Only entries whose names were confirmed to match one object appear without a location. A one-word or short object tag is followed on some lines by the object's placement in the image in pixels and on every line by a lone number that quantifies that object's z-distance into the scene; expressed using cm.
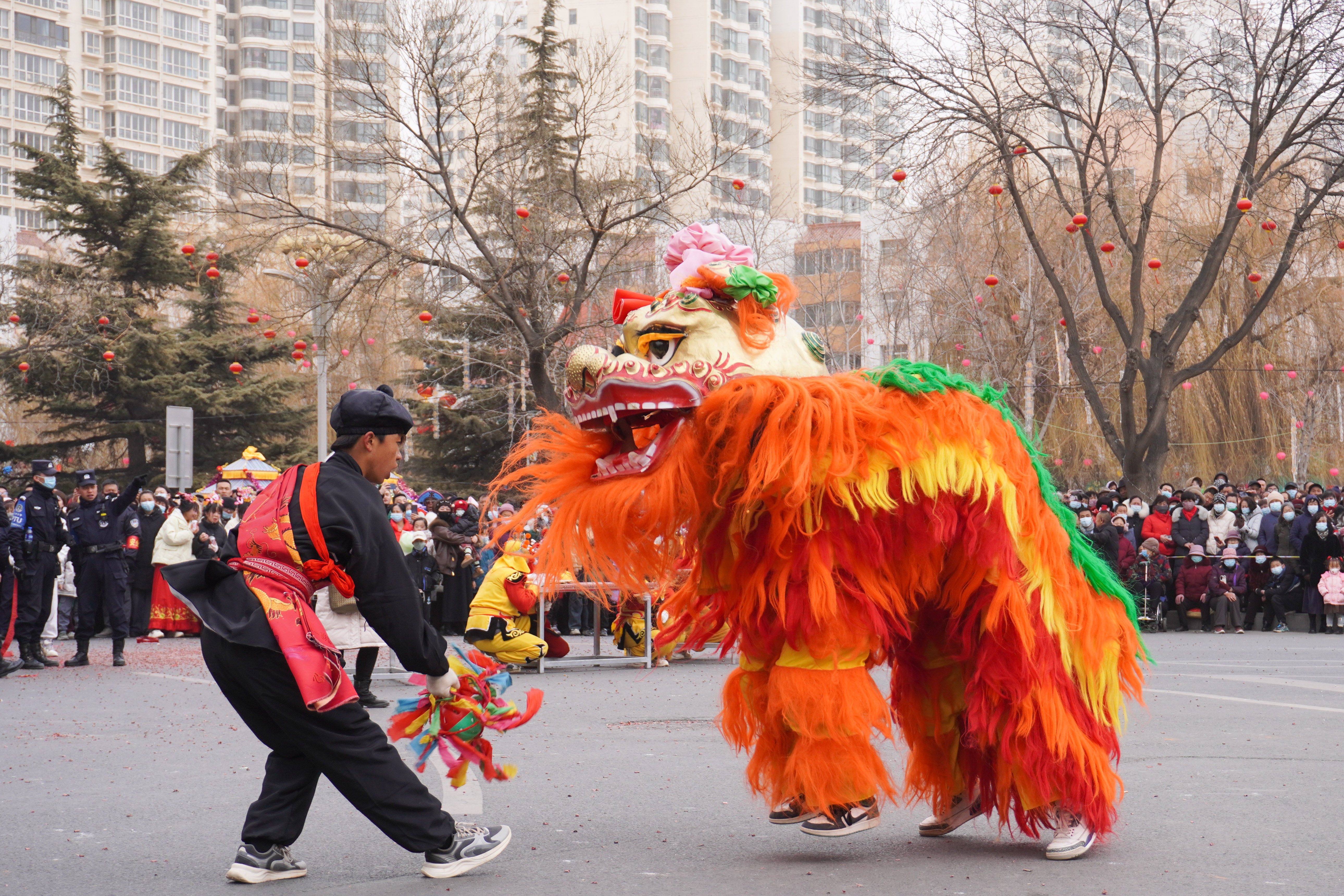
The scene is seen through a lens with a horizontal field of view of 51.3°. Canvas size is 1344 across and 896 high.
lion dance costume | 473
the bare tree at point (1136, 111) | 1809
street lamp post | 1953
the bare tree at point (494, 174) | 1927
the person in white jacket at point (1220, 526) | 1719
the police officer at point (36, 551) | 1197
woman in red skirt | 1520
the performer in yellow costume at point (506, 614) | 1162
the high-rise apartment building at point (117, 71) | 6431
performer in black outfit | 434
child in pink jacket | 1628
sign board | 1716
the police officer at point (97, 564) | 1310
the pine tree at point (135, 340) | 2989
